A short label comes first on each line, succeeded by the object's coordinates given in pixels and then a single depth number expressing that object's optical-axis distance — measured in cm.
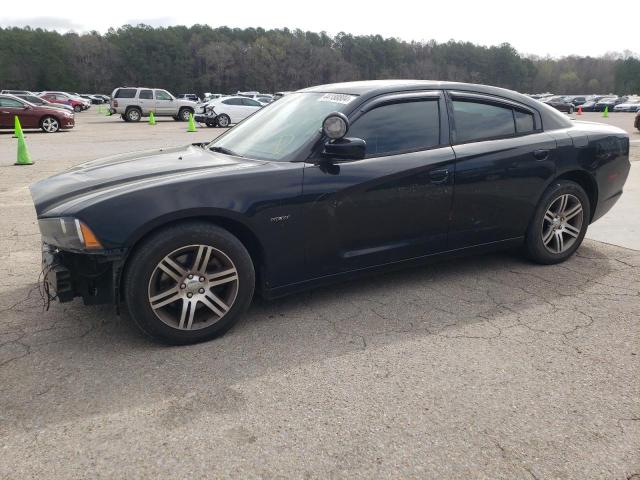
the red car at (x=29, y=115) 1909
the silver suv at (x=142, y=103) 2891
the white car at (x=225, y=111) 2442
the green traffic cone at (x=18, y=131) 1108
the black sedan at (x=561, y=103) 4669
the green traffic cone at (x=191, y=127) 2088
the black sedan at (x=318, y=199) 301
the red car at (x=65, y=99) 4302
